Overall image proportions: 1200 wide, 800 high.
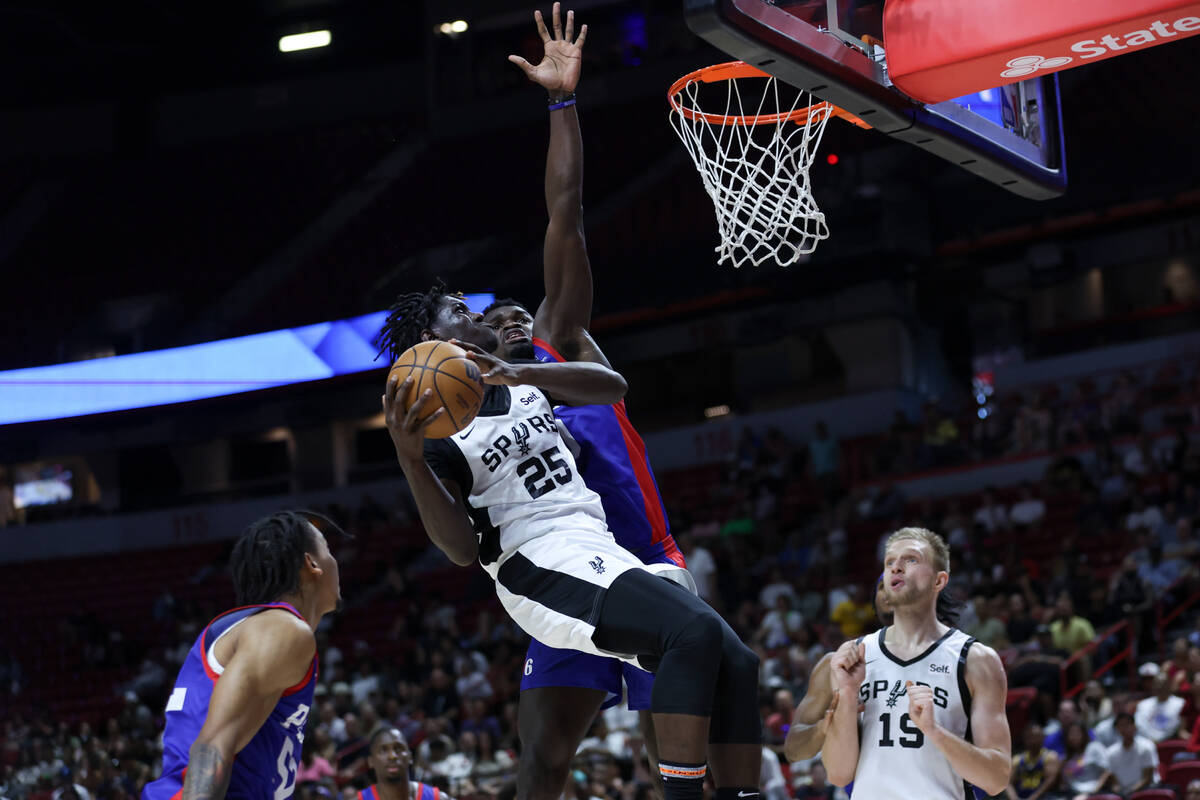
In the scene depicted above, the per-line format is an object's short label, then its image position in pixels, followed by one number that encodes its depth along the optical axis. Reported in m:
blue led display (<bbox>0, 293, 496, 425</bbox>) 20.88
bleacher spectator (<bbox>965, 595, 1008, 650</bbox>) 11.62
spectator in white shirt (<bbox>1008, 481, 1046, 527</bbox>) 15.41
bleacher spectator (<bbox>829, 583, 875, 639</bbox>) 13.48
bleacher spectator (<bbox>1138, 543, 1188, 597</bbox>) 12.44
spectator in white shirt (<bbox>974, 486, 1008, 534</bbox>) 15.55
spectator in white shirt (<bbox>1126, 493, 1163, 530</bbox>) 13.95
